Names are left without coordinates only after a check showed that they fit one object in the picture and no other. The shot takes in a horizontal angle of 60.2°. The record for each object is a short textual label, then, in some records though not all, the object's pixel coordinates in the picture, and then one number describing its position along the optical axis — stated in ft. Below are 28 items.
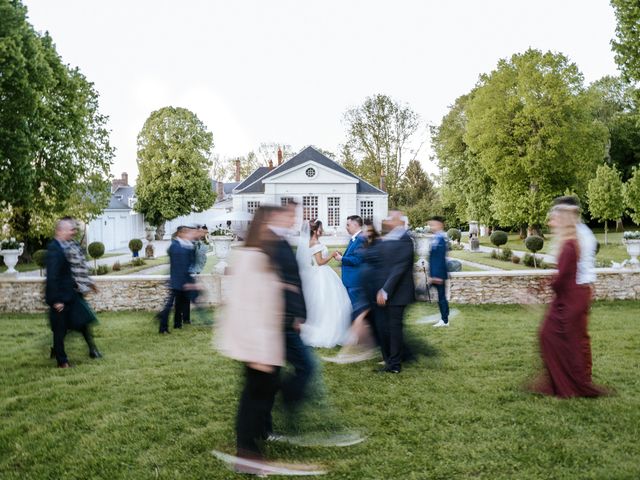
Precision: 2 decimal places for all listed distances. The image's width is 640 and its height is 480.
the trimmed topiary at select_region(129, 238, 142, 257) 89.10
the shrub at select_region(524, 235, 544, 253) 72.28
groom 26.37
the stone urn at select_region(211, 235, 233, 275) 71.15
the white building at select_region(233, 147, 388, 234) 161.79
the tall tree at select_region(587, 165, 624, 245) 110.11
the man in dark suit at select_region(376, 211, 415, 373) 21.45
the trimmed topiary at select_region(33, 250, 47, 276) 63.23
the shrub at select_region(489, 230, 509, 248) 91.36
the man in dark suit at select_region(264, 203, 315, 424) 12.76
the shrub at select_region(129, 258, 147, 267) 80.33
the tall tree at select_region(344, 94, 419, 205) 156.04
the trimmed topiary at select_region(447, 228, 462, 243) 110.67
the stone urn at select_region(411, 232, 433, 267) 68.78
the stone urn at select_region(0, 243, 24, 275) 53.01
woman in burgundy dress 18.01
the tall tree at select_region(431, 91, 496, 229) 130.21
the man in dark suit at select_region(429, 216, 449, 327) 29.45
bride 26.48
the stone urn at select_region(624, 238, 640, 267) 57.16
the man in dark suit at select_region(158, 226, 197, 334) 29.71
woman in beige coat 12.31
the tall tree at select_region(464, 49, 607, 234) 105.40
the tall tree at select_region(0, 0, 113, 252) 69.05
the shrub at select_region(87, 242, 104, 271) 75.77
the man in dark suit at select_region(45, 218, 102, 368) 23.25
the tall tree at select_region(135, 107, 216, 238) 150.61
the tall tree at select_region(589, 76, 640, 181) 160.25
